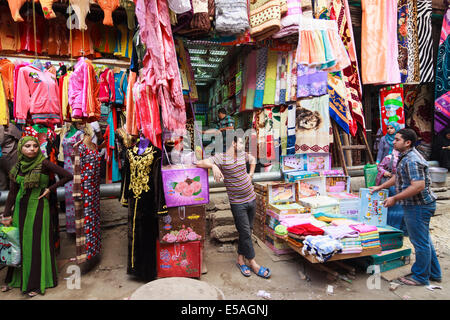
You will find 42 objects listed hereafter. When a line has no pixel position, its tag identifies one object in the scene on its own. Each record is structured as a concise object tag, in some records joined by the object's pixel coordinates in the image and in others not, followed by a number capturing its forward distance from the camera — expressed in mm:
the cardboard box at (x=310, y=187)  4262
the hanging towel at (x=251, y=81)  5004
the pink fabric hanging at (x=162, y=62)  2537
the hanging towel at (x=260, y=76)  4875
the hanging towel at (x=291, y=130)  4562
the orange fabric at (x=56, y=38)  4473
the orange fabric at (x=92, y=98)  3473
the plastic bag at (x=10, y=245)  2814
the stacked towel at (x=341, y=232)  2961
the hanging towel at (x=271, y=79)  4785
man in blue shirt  2791
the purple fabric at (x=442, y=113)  5504
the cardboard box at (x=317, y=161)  4566
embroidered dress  2895
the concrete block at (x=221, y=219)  4148
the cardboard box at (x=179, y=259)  3076
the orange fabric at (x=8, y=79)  3736
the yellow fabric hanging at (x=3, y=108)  3598
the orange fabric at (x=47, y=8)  3685
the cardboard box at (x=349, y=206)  4086
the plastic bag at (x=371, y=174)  4594
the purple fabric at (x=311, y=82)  4391
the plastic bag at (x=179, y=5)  2703
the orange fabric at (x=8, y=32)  4199
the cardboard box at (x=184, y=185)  2830
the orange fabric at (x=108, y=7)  3943
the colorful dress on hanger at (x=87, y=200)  2992
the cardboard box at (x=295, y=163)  4574
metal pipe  3887
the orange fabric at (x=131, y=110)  2990
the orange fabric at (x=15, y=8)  3684
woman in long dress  2840
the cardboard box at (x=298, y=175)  4195
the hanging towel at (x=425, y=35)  5312
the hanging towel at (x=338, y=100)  4582
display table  2867
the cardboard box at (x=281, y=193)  4047
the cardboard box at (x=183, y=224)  3025
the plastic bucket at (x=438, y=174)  5637
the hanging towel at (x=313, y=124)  4457
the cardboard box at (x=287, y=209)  3701
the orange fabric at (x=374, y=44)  4746
